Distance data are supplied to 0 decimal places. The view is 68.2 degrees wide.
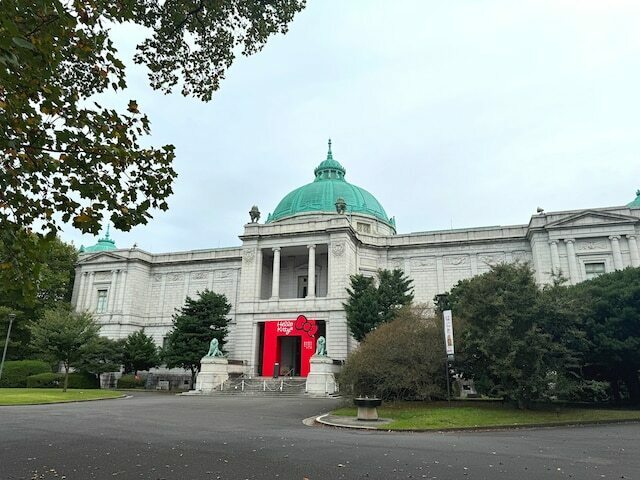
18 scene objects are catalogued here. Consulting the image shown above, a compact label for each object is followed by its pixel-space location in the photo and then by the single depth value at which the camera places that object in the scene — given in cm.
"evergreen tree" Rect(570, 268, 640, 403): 1941
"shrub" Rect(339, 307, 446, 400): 1955
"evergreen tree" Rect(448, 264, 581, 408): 1730
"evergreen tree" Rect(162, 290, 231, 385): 3634
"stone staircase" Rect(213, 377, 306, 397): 3041
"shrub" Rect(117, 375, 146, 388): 3966
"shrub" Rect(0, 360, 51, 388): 3600
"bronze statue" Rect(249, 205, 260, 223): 4441
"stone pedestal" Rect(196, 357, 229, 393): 3234
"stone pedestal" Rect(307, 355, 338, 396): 2983
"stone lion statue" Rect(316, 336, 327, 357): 3131
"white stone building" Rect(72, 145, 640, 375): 3750
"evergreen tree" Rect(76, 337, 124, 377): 3547
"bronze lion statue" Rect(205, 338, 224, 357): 3331
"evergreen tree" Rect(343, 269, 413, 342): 3397
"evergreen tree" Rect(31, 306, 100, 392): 3167
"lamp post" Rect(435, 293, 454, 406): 1816
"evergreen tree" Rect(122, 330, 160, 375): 3903
